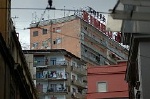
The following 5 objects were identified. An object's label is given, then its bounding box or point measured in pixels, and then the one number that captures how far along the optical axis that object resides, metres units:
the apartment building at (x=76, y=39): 83.61
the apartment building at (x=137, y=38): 17.03
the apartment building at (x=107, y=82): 47.12
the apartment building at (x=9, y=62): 27.13
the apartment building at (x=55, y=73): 76.62
